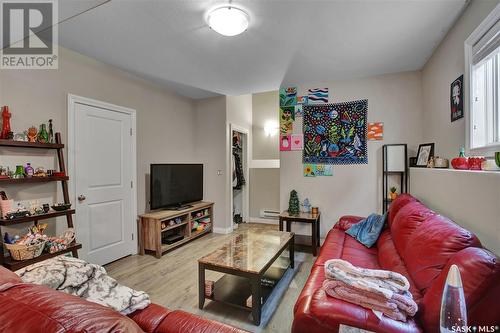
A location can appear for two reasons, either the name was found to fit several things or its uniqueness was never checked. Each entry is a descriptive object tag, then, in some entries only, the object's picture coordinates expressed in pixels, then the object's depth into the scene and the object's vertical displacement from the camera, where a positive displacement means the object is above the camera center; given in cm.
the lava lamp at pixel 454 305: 88 -52
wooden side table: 332 -77
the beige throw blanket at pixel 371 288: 115 -63
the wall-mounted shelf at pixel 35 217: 195 -44
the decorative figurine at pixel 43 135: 234 +31
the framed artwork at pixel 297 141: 374 +38
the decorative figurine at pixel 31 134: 226 +31
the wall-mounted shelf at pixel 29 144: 205 +21
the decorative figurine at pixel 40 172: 226 -5
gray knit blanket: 103 -52
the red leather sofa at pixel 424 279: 96 -58
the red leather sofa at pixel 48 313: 59 -38
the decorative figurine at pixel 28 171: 221 -4
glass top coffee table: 191 -86
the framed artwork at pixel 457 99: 201 +58
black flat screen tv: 346 -29
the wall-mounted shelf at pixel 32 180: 204 -12
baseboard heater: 508 -102
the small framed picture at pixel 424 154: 270 +14
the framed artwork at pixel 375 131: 335 +49
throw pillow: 245 -69
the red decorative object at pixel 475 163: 153 +2
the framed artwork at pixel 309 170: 369 -6
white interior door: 277 -20
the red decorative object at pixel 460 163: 166 +2
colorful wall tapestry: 344 +48
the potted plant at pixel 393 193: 316 -37
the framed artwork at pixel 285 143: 382 +37
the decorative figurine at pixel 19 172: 214 -4
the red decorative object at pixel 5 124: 207 +38
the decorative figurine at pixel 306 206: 369 -62
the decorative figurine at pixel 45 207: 224 -38
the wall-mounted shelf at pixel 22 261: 194 -79
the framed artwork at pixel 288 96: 379 +111
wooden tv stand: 328 -89
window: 161 +59
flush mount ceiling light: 186 +117
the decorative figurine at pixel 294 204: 366 -58
